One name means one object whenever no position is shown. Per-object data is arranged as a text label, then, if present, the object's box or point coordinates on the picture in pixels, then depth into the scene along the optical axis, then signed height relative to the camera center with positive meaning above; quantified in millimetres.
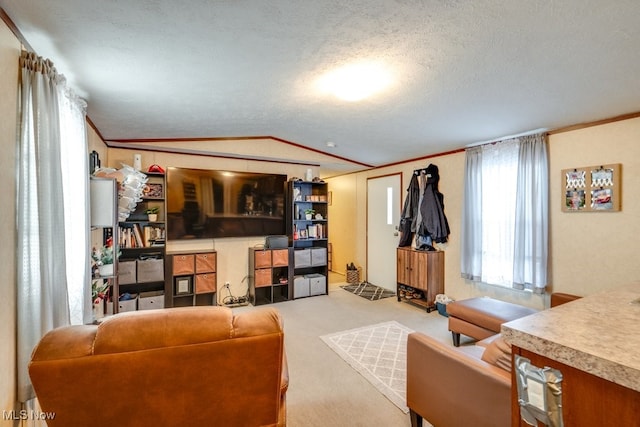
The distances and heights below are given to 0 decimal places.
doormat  4762 -1373
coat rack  4352 +598
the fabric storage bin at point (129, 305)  3471 -1081
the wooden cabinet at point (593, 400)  606 -416
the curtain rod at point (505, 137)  3102 +839
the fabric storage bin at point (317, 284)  4738 -1170
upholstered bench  2596 -975
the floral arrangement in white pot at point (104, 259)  2514 -399
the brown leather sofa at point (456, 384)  1354 -892
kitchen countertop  619 -323
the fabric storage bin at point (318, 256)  4844 -737
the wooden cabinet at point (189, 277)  3826 -848
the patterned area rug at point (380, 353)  2264 -1341
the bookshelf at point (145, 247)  3570 -417
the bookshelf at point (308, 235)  4680 -387
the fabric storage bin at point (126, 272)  3485 -696
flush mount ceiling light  2070 +1006
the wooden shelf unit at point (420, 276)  4070 -932
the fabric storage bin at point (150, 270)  3619 -701
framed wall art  2680 +198
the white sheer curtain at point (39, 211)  1419 +20
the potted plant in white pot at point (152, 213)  3834 +9
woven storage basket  5672 -1251
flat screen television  4004 +133
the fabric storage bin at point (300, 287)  4605 -1176
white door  5078 -305
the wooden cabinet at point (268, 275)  4344 -952
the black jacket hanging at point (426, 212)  4156 -17
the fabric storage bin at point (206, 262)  3971 -673
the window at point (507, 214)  3145 -47
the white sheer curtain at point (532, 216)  3111 -68
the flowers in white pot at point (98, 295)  2387 -691
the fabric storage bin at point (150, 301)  3590 -1072
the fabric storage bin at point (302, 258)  4676 -731
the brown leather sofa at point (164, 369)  1017 -573
